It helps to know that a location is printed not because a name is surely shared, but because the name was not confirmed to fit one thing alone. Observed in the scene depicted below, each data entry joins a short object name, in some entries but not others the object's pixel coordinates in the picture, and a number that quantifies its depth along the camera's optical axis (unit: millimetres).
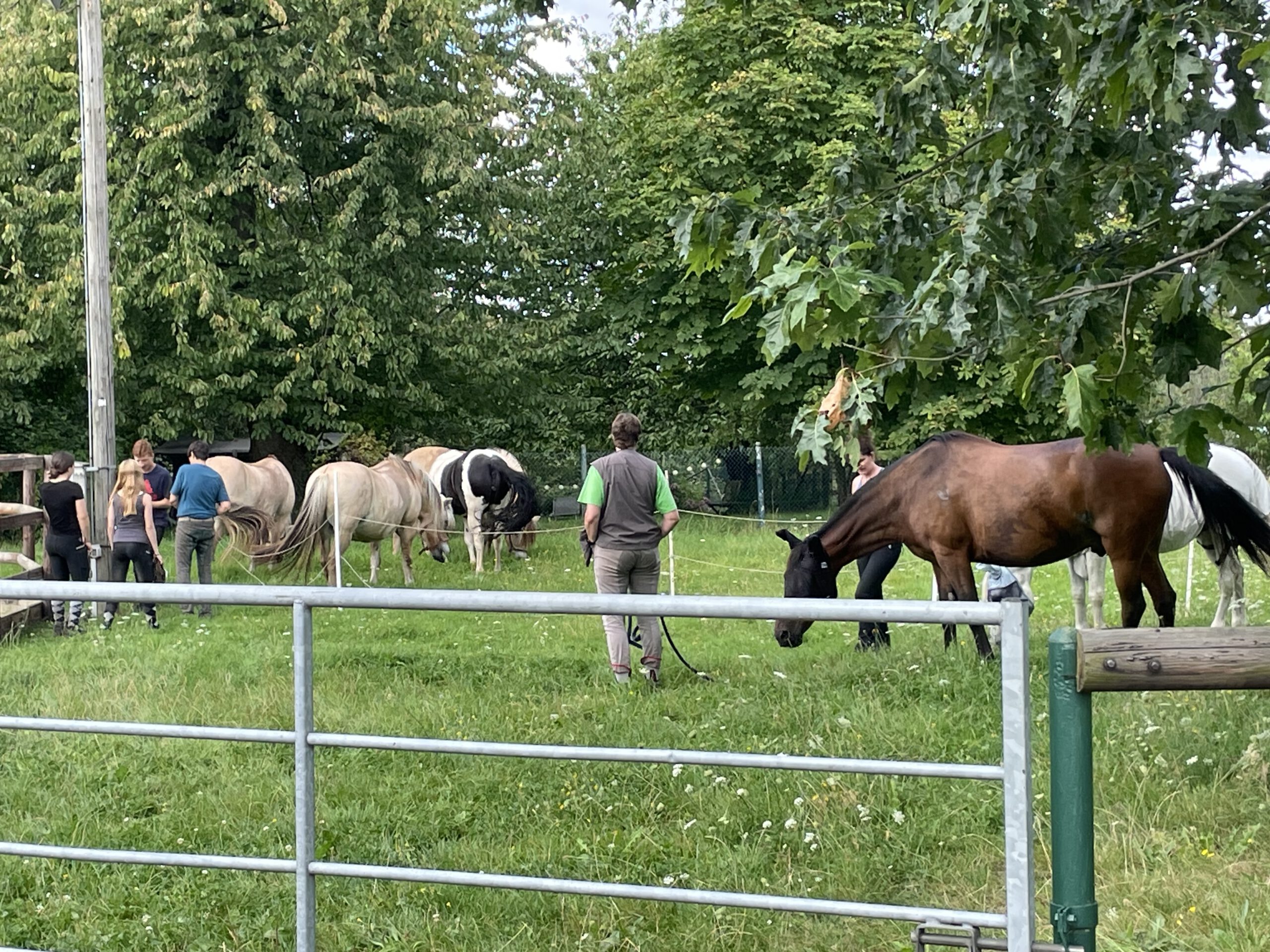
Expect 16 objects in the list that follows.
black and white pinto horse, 18109
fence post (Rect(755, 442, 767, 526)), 26344
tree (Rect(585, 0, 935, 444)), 26141
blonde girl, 11773
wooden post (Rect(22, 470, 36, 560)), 13773
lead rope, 8023
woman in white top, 9469
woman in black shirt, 11391
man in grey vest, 8422
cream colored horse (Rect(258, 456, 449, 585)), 14156
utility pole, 13016
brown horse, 8781
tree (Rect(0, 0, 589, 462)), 21641
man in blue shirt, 12094
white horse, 9883
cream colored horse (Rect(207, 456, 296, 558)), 16438
